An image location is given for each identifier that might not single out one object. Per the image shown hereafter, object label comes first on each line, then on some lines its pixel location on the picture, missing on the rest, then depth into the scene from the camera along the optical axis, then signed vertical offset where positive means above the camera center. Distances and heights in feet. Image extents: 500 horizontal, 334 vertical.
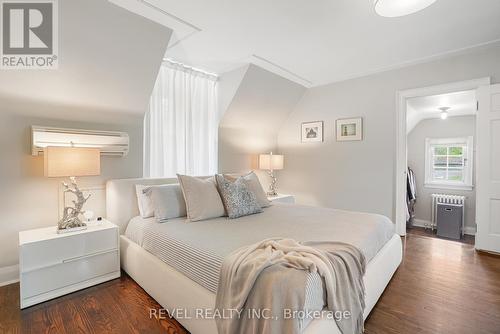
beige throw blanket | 3.76 -2.09
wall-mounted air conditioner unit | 7.52 +0.82
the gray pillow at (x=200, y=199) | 7.70 -1.16
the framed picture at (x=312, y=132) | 14.58 +1.95
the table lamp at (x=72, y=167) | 6.75 -0.11
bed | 5.11 -2.06
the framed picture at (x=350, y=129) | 13.03 +1.92
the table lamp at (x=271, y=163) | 14.26 +0.03
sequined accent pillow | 8.10 -1.20
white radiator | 15.47 -2.42
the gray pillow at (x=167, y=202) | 7.80 -1.30
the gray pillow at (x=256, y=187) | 9.44 -0.95
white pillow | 8.31 -1.36
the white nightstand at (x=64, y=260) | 6.31 -2.74
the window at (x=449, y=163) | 15.87 +0.05
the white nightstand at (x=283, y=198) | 12.92 -1.91
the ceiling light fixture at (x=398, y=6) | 6.01 +4.02
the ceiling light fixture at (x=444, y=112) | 14.41 +3.23
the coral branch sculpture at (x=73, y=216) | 7.32 -1.64
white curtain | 10.67 +1.87
